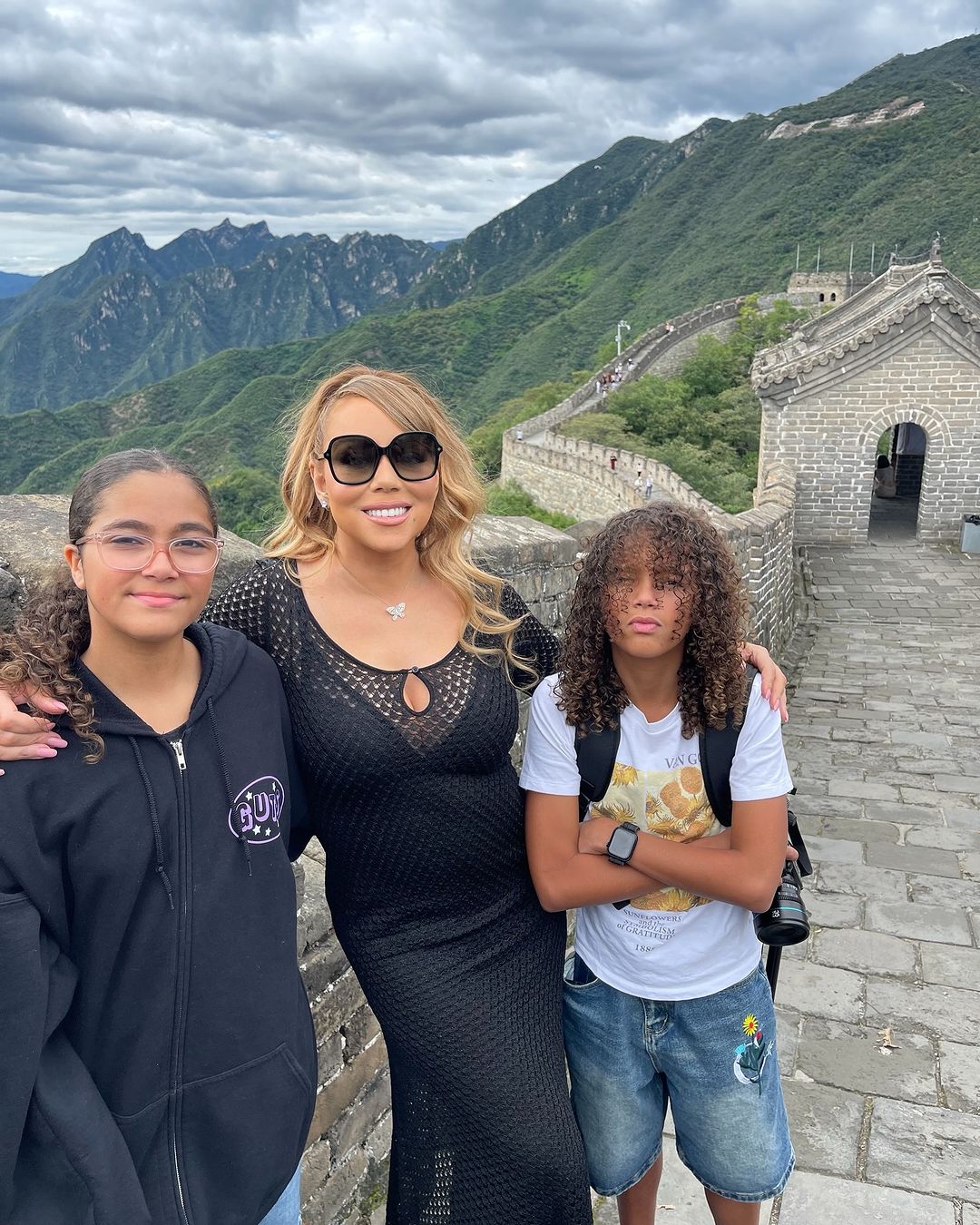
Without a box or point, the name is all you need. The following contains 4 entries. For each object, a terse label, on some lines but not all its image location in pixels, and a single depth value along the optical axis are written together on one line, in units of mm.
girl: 1259
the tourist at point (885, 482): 18375
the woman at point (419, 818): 1737
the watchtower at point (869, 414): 13617
